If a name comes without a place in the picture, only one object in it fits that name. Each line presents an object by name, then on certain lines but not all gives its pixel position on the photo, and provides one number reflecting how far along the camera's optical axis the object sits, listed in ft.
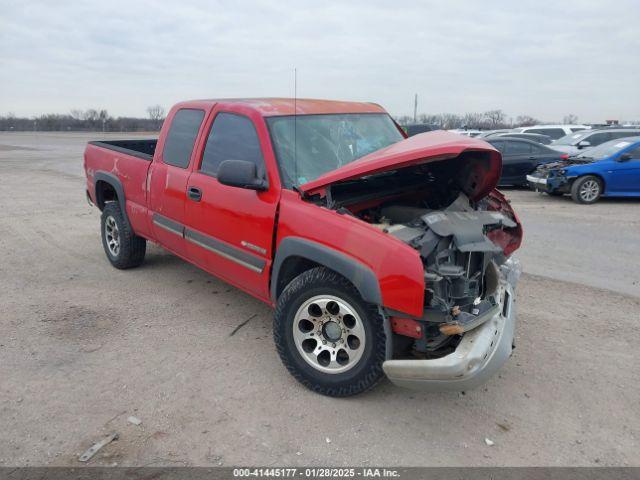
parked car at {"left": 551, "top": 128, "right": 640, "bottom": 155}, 49.88
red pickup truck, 9.79
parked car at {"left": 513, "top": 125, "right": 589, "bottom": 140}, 75.61
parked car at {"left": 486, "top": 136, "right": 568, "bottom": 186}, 43.16
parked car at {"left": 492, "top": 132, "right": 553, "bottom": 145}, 58.69
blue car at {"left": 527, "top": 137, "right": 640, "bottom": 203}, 35.88
